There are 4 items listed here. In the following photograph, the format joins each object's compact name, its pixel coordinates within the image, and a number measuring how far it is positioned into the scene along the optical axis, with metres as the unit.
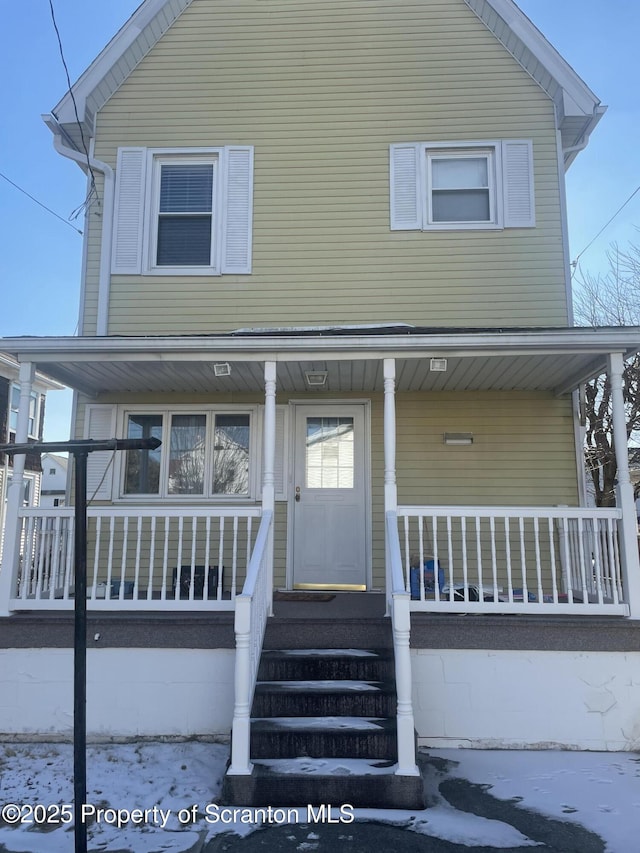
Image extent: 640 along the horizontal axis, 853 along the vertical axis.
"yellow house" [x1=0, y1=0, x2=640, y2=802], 6.18
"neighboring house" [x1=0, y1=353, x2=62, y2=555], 17.31
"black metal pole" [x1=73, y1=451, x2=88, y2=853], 2.68
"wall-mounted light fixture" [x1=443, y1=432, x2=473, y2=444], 6.81
